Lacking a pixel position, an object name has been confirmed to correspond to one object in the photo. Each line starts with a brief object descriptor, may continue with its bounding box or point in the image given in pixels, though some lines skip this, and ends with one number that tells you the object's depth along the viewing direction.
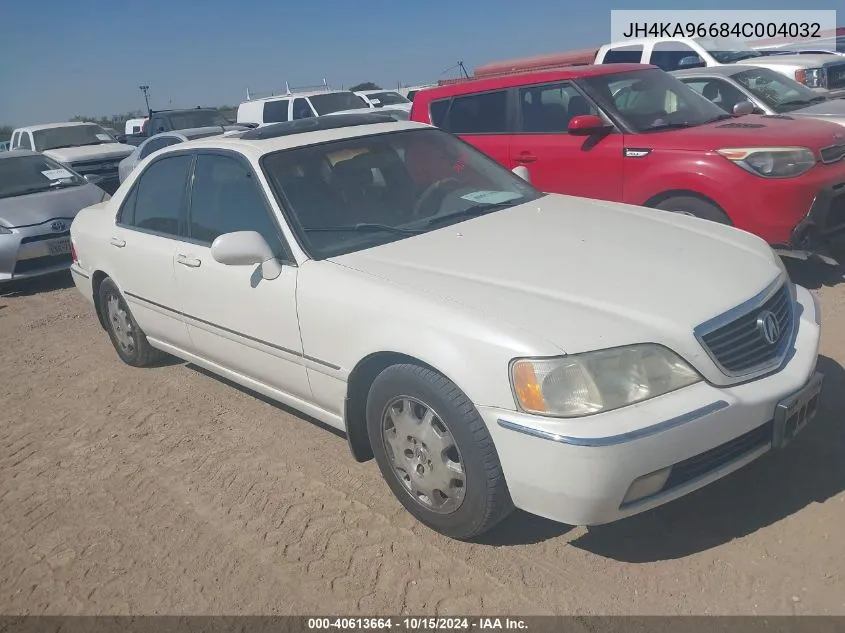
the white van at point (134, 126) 24.42
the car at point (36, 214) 8.05
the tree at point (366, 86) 29.90
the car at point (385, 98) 18.59
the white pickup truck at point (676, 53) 11.32
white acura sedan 2.47
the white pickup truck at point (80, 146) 14.66
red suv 5.14
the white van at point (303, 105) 15.71
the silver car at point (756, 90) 7.69
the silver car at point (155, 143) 11.88
